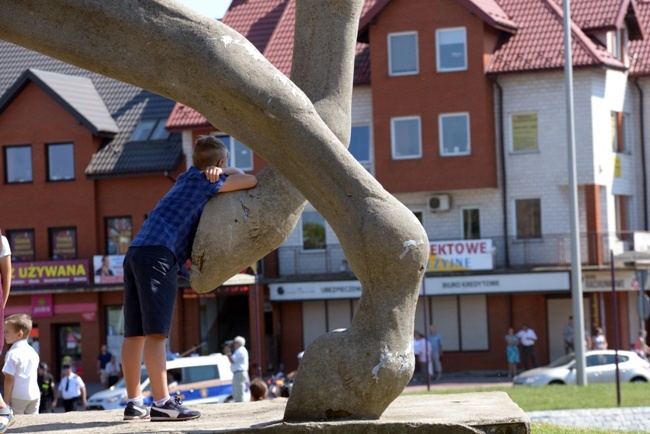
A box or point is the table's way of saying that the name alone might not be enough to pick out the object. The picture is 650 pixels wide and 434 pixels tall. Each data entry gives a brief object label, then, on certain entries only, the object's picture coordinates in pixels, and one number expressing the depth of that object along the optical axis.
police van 27.53
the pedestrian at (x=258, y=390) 15.98
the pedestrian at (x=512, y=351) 41.78
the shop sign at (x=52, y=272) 47.91
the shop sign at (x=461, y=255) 43.91
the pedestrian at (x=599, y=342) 38.56
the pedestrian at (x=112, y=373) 43.31
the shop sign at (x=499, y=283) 43.22
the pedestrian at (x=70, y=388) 29.03
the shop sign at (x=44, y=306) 48.53
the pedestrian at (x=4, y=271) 8.54
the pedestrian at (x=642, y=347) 38.62
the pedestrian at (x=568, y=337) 41.97
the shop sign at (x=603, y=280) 43.44
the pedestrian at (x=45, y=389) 31.42
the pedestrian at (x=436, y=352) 42.03
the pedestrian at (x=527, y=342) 42.22
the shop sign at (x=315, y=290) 44.84
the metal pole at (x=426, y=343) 37.41
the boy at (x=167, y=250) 7.66
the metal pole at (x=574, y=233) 31.47
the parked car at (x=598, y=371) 33.09
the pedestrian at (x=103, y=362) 44.15
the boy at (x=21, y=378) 12.57
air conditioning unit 44.94
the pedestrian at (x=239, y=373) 26.09
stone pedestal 6.80
